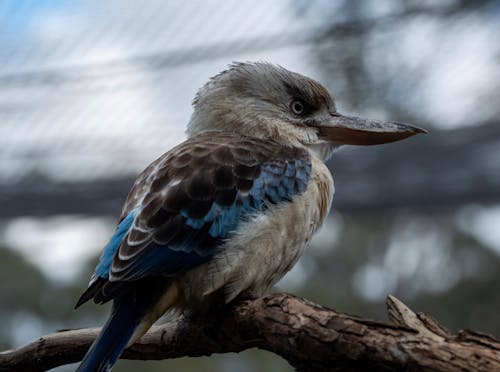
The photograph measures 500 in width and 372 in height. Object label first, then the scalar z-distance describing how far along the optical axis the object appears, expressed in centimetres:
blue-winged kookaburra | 214
